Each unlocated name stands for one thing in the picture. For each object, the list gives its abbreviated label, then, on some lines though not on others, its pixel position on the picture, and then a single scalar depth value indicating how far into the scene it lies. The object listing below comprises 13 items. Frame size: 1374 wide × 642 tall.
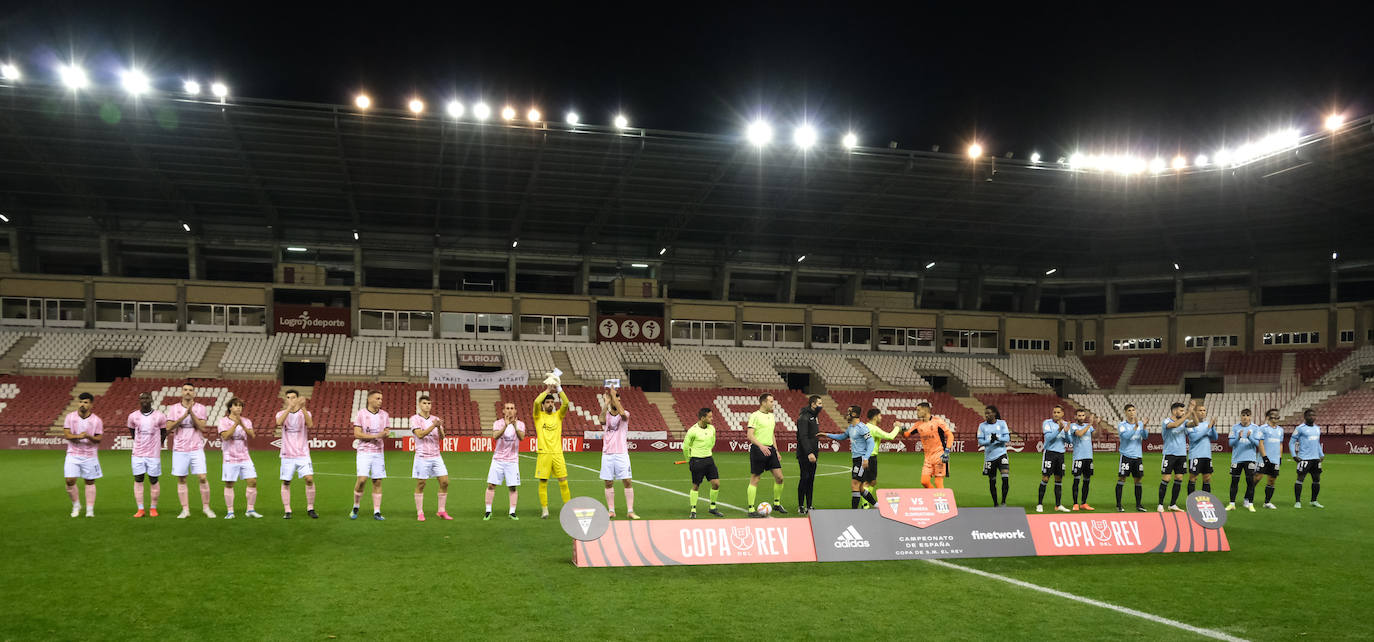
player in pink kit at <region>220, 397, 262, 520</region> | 14.76
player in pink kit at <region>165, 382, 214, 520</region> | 15.01
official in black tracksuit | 15.92
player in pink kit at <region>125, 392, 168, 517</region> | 15.24
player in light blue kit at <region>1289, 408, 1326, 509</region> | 18.86
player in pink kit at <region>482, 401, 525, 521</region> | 15.19
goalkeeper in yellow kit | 14.95
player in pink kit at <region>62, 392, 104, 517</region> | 14.85
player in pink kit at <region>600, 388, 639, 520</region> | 15.35
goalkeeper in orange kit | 16.50
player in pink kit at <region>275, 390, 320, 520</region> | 14.78
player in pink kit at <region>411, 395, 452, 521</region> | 14.80
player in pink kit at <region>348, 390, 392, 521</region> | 14.48
